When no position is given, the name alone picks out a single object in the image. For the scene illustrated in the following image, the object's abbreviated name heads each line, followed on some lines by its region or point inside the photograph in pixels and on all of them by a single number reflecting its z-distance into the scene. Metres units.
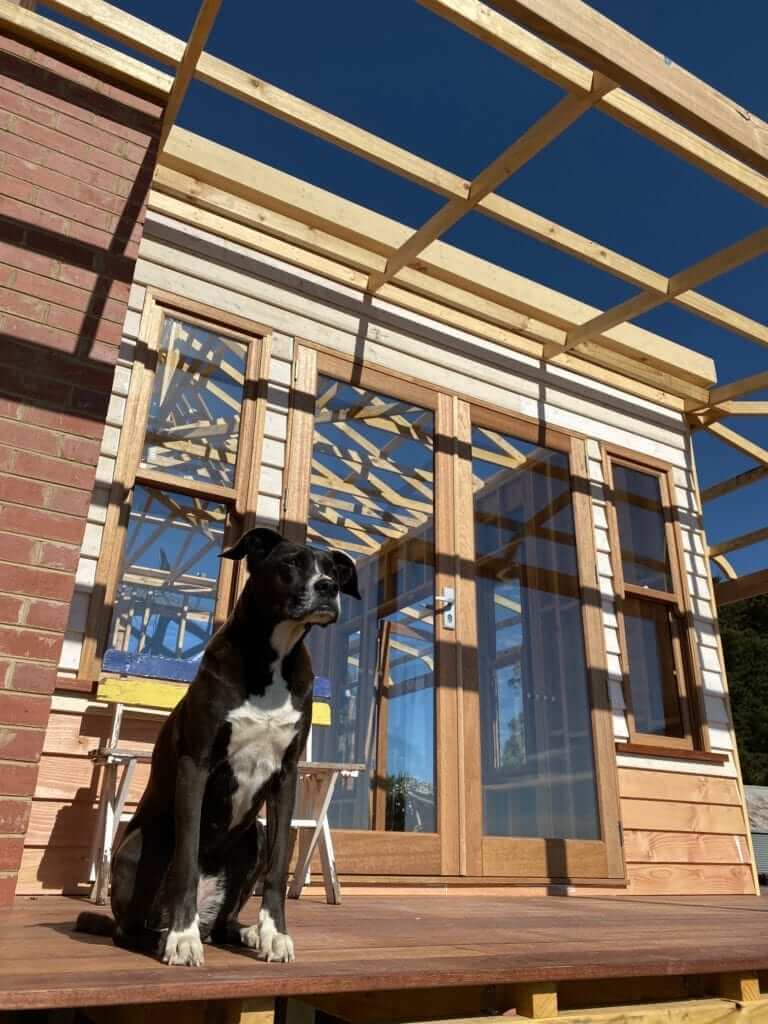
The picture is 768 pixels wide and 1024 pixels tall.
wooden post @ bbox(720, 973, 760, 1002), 1.72
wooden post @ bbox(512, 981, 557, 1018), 1.43
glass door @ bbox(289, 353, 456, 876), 3.66
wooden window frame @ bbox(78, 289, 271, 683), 3.30
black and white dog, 1.54
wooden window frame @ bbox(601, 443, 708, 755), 4.76
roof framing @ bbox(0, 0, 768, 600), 2.84
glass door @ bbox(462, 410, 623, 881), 4.04
